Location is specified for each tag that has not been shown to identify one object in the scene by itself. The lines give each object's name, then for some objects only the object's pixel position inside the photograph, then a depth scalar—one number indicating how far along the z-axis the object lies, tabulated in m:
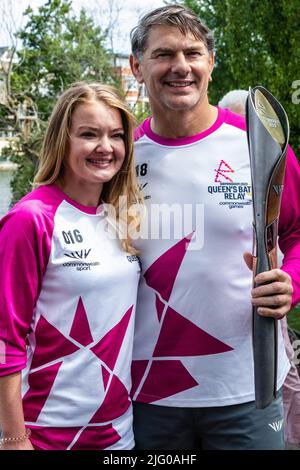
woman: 1.66
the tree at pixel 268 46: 8.26
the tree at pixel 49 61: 18.95
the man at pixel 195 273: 1.91
